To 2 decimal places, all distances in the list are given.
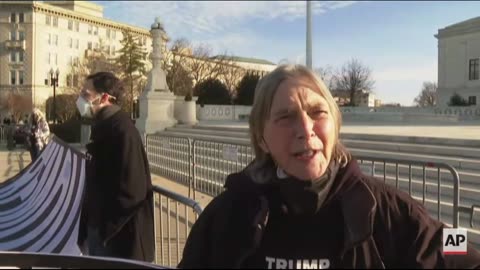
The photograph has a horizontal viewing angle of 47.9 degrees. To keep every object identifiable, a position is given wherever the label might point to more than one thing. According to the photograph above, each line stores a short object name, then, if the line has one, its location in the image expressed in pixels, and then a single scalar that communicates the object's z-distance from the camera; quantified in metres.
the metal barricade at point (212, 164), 9.23
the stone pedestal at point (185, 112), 23.88
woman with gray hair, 1.69
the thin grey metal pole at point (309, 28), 29.45
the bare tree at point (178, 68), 47.69
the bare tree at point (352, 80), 77.94
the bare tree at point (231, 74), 61.72
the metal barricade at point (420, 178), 5.02
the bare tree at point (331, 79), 78.91
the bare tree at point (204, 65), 56.94
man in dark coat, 3.97
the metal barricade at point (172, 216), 4.11
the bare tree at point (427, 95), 100.18
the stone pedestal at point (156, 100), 22.80
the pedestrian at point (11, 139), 25.72
